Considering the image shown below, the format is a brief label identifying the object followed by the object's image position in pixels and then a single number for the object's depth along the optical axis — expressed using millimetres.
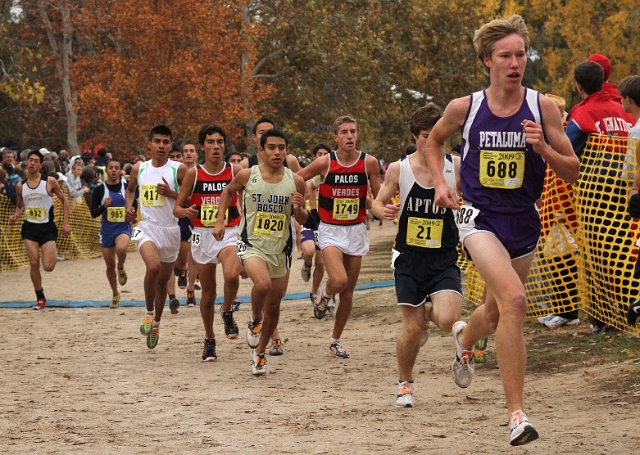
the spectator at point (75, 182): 24266
